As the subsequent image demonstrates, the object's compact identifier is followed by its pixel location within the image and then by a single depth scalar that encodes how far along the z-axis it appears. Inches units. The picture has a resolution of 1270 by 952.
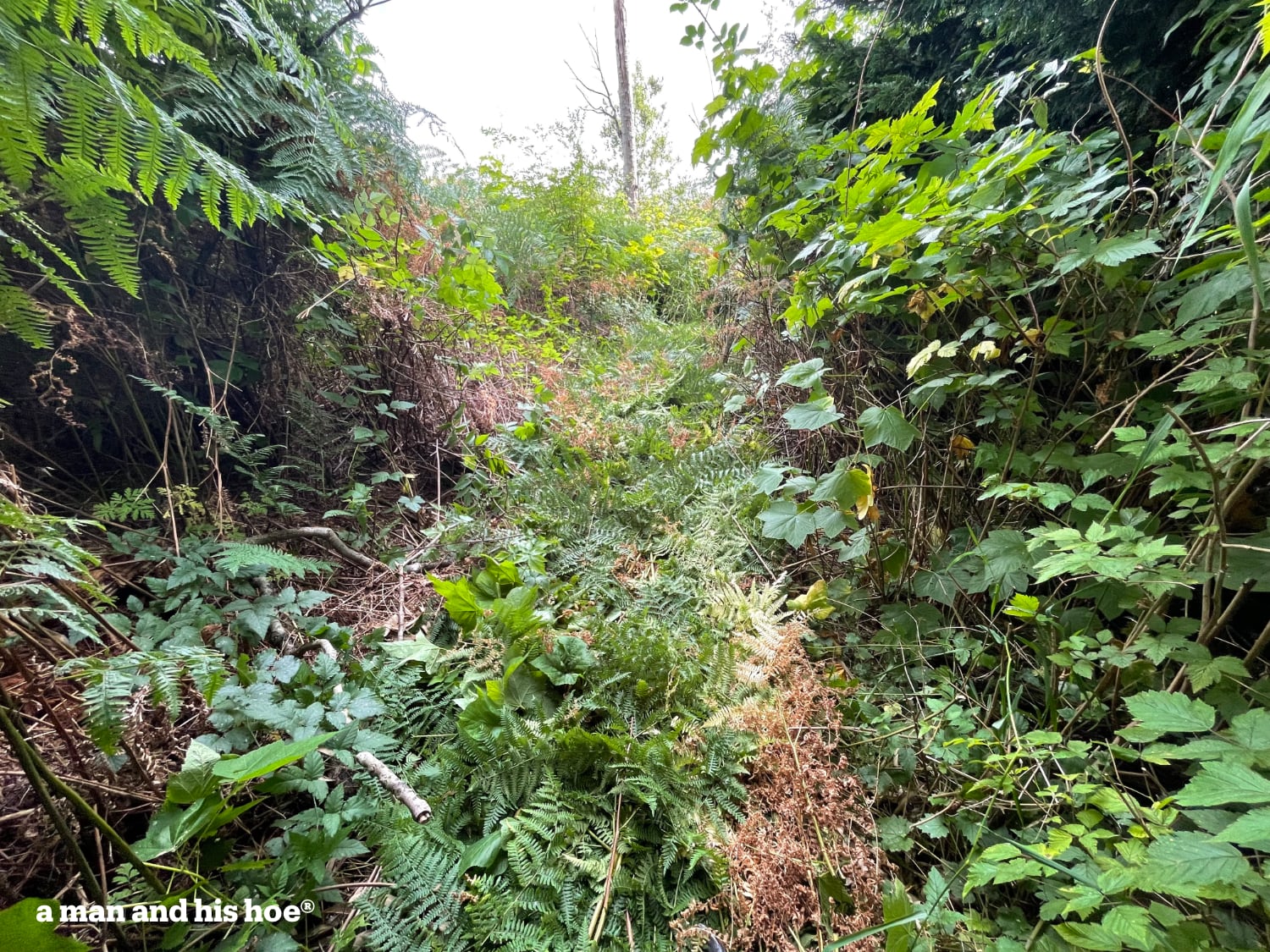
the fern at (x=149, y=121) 38.6
